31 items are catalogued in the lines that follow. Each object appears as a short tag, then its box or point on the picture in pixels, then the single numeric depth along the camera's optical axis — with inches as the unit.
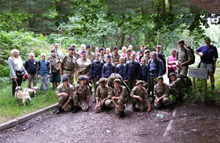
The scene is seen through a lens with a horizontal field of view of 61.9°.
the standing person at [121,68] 279.7
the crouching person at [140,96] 240.7
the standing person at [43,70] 299.9
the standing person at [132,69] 273.1
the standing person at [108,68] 272.1
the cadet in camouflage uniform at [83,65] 289.9
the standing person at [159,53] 307.6
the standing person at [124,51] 351.1
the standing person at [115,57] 316.7
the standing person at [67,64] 283.0
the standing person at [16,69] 262.8
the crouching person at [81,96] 251.9
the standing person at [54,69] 307.7
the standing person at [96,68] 283.7
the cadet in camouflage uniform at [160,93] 242.8
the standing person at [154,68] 264.8
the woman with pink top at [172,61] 322.4
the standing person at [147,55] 303.5
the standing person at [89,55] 320.8
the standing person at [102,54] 320.7
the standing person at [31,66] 289.7
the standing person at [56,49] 322.6
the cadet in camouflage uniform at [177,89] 255.1
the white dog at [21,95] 249.1
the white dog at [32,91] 276.8
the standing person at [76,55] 320.4
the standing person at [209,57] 258.2
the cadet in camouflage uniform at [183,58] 267.0
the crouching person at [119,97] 231.5
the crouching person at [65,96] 250.4
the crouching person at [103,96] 244.2
